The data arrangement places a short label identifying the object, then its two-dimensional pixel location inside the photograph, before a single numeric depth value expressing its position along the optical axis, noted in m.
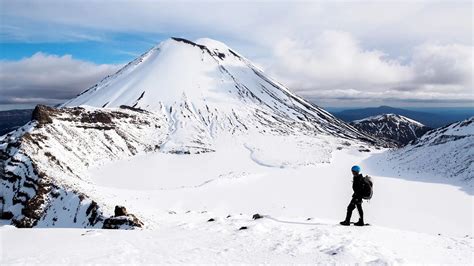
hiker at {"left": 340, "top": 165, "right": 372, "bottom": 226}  14.86
